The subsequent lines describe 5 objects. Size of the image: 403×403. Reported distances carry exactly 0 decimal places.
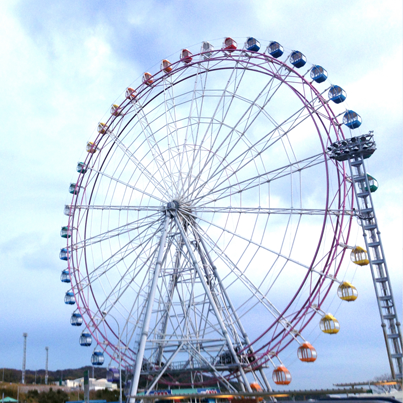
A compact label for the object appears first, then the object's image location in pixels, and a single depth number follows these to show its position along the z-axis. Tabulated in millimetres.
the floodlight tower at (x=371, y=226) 20641
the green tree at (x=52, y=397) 50894
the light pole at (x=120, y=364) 25708
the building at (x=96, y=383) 81638
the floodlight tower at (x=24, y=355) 70638
